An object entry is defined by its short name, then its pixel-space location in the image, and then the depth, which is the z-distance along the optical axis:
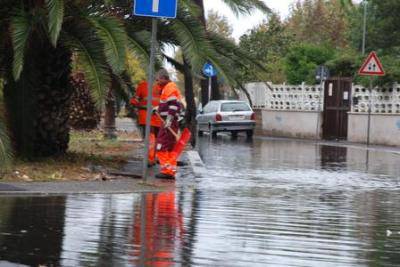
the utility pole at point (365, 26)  50.84
